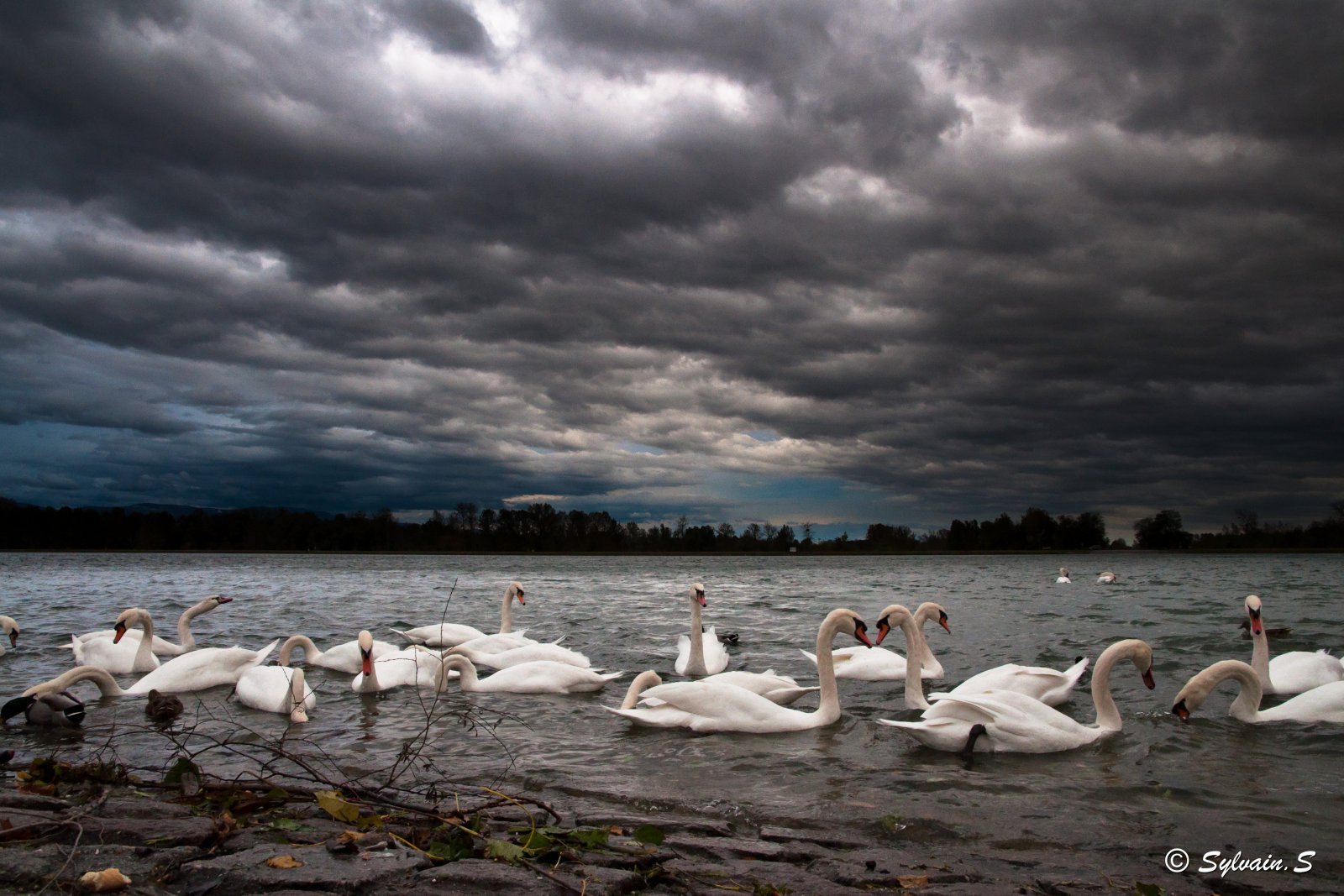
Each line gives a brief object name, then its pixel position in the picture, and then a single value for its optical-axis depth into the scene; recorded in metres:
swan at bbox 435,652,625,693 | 11.62
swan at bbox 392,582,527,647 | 16.59
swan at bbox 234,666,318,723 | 9.63
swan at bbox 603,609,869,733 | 8.85
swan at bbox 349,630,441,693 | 11.31
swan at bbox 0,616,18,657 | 16.00
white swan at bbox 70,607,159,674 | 13.42
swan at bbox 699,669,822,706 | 10.20
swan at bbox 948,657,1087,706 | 9.94
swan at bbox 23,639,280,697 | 11.40
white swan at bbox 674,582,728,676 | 13.11
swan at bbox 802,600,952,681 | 12.59
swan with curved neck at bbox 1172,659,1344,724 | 8.85
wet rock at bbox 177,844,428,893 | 4.01
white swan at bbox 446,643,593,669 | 12.65
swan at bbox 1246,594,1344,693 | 11.22
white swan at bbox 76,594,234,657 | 15.63
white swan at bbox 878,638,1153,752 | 7.94
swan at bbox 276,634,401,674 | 13.27
